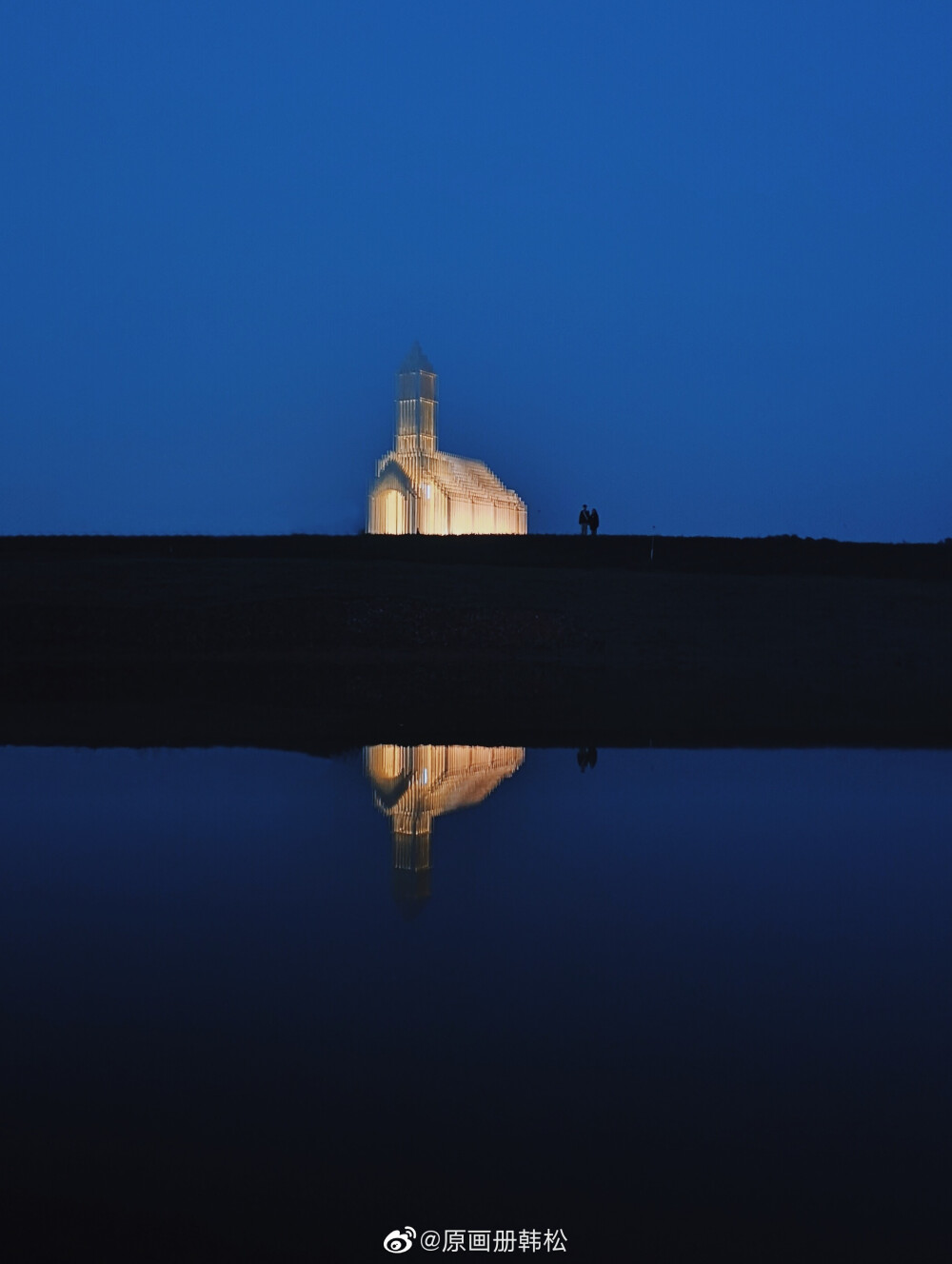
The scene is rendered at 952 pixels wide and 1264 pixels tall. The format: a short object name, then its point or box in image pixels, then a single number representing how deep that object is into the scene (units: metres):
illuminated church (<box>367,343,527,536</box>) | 74.31
